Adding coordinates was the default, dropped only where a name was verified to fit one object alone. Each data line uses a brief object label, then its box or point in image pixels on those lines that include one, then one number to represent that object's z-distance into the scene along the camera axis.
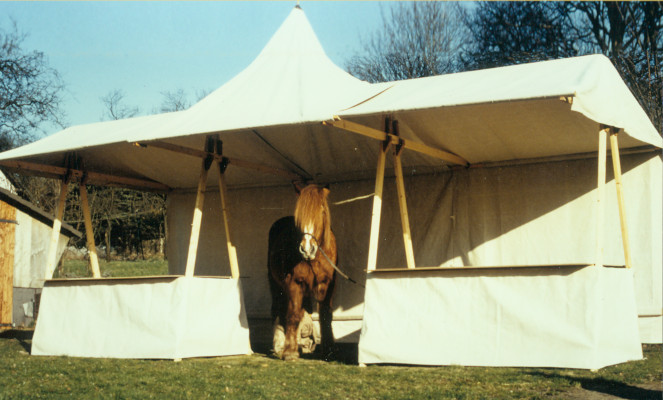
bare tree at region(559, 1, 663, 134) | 16.69
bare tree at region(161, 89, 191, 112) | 34.28
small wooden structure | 14.04
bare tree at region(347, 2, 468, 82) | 23.11
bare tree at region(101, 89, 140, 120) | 30.25
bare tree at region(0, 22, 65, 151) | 20.67
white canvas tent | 6.45
